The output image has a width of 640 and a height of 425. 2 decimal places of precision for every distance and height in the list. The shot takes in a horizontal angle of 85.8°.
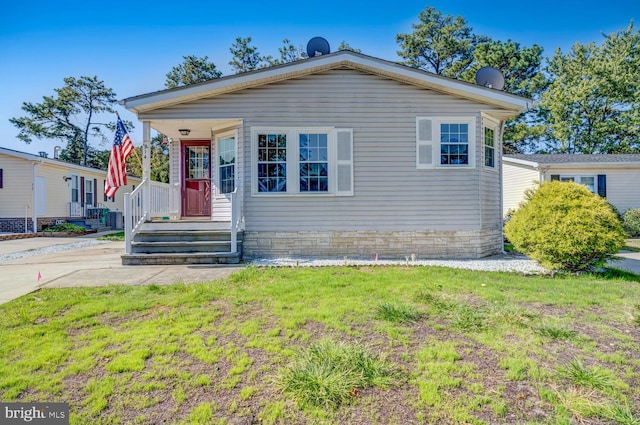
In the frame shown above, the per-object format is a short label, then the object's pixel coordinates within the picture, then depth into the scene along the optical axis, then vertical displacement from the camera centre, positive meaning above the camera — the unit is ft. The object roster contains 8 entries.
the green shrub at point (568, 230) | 19.63 -1.17
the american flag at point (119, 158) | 27.48 +4.39
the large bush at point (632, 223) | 46.93 -1.88
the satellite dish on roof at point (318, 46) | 31.91 +15.34
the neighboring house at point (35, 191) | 53.16 +3.64
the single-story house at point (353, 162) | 27.04 +3.88
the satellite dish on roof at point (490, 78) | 31.45 +12.19
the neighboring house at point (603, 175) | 50.78 +5.21
